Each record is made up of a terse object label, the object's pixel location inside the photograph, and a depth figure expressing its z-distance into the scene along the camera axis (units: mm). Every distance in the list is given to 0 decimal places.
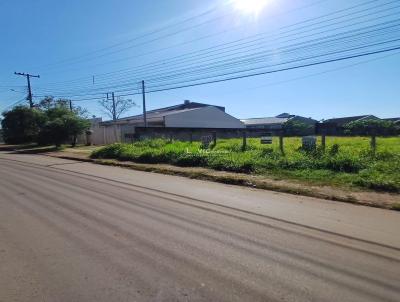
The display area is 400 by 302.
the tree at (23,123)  51250
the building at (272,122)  77725
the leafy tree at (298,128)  63428
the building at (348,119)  72456
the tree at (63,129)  36812
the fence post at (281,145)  16578
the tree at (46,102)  63831
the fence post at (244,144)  18881
